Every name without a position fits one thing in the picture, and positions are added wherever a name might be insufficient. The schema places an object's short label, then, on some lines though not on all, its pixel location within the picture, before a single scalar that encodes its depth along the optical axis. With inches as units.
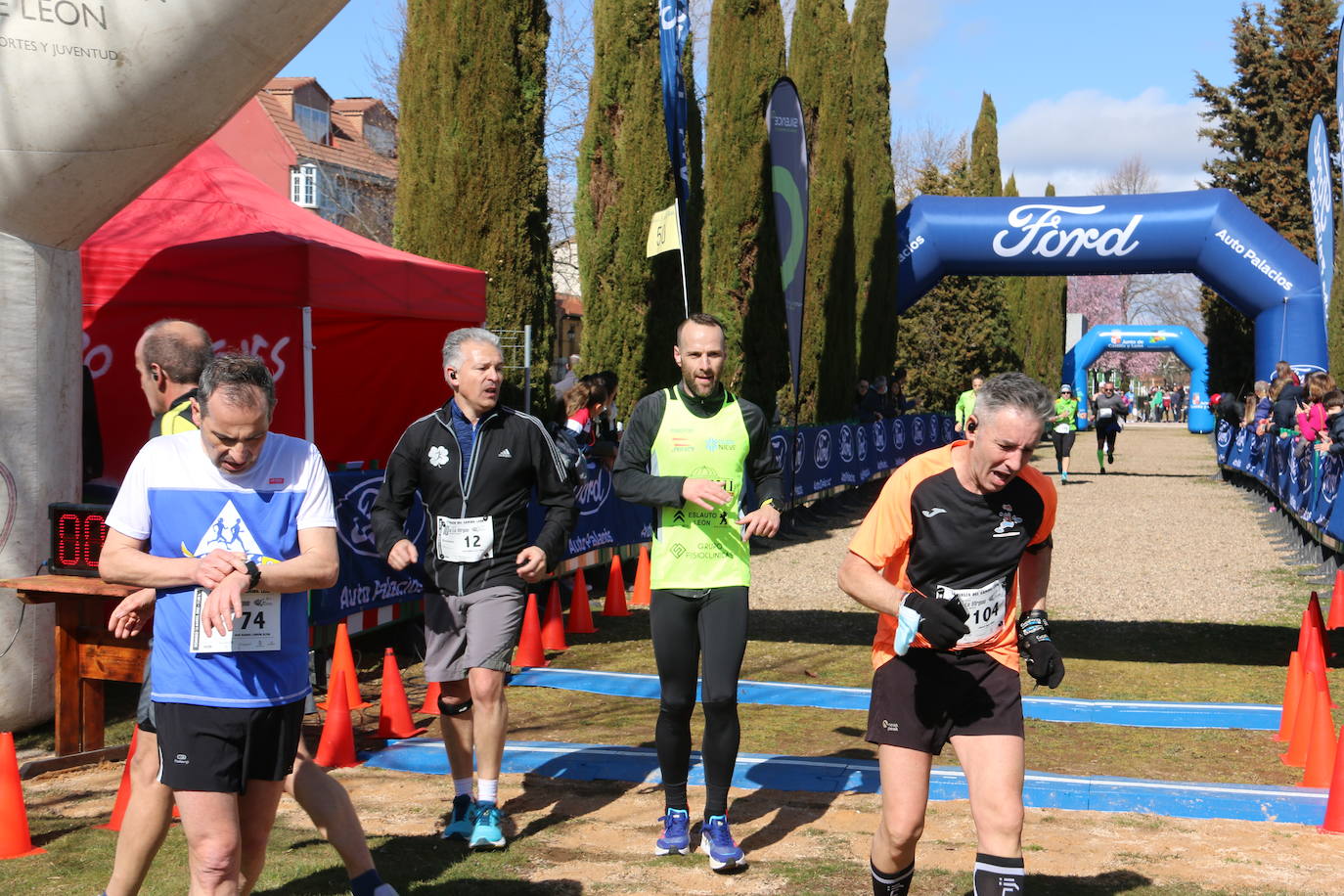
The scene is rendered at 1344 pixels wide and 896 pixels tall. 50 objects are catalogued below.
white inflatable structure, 266.5
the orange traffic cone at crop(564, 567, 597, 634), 429.4
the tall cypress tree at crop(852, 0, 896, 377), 1146.7
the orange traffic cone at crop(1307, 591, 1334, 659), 323.0
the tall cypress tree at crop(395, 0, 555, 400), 510.9
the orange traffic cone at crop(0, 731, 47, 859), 210.2
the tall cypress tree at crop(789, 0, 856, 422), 975.0
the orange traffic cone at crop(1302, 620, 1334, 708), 304.0
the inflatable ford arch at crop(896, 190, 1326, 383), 965.8
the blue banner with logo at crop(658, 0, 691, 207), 493.4
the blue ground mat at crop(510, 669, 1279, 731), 310.0
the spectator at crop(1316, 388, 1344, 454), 514.1
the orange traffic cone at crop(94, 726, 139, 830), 214.2
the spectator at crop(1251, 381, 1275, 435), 824.9
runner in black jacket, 210.7
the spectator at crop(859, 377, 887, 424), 1037.2
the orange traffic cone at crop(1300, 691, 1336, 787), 252.8
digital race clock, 261.1
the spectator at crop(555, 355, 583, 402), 647.8
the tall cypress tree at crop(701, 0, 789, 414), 820.6
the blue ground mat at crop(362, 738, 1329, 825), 235.6
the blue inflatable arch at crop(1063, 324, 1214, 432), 2310.5
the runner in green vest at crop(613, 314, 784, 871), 206.5
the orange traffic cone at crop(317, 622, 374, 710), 292.5
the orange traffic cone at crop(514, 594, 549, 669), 374.0
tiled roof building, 1940.2
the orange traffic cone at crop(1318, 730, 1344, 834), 219.8
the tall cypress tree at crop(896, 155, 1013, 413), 1699.1
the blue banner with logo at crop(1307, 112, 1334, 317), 722.2
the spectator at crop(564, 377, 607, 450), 430.6
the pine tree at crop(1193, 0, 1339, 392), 1748.3
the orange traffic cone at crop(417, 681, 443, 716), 319.9
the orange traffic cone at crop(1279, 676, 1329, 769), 269.4
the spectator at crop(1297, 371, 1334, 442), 604.1
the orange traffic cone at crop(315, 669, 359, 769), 265.9
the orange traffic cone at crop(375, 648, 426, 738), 292.0
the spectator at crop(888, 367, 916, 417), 1178.6
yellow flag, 492.4
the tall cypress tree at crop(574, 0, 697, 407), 681.6
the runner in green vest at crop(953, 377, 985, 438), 796.7
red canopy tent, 387.5
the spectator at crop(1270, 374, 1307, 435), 775.7
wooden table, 259.1
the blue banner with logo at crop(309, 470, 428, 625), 337.4
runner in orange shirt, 157.8
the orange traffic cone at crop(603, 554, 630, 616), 461.1
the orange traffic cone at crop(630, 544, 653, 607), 474.6
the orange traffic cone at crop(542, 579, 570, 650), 400.8
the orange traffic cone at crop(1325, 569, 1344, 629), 414.0
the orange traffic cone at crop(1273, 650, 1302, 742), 291.3
